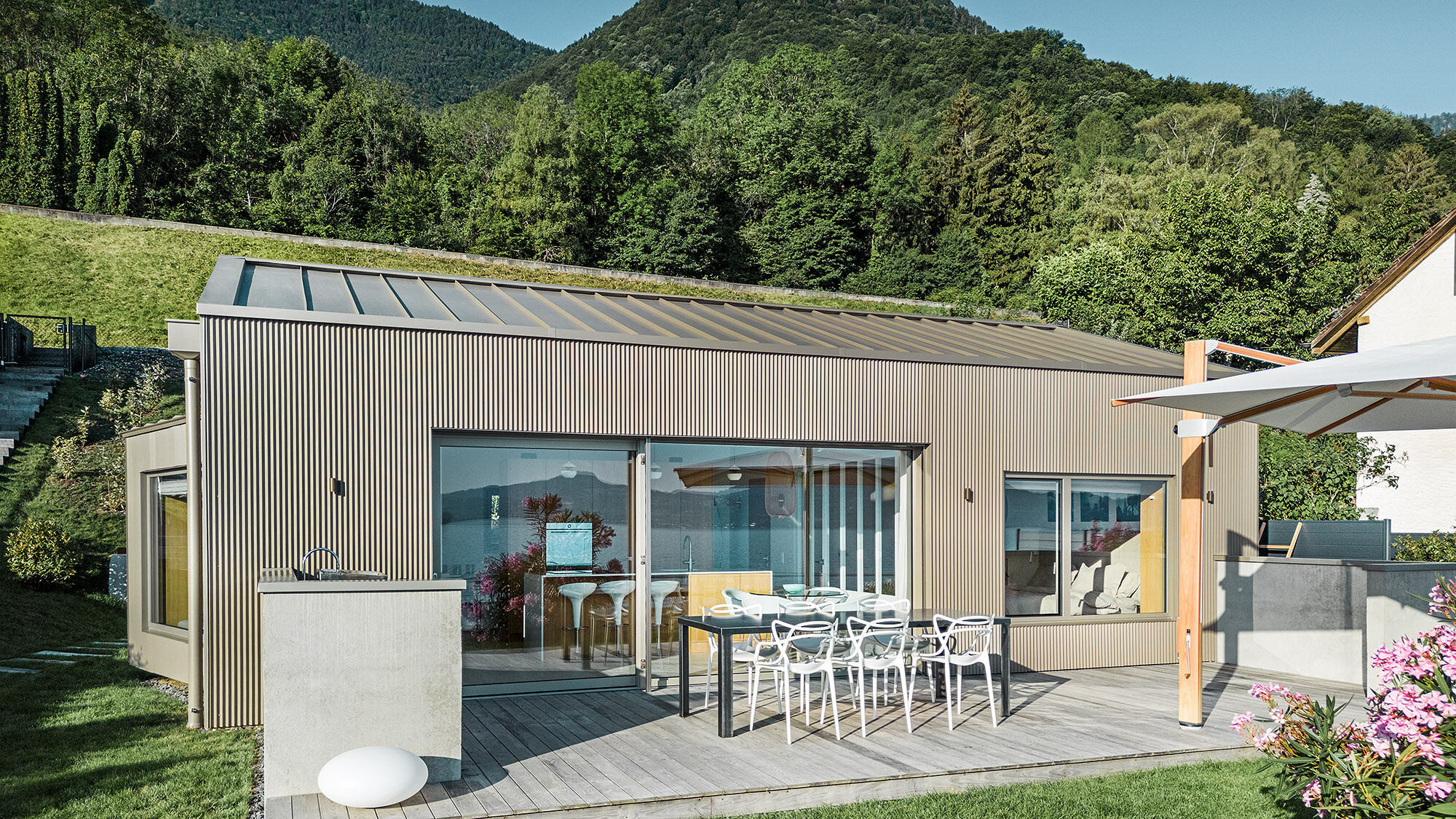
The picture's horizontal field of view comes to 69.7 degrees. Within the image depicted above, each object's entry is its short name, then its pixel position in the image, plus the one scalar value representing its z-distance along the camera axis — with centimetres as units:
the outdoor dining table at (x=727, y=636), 679
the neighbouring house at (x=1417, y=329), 2034
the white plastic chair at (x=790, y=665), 681
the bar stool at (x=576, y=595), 855
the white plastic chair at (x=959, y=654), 730
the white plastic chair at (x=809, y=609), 848
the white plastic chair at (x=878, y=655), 711
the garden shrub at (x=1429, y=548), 1238
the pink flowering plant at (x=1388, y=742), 424
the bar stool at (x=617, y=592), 866
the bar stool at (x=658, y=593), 878
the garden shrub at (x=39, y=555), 1306
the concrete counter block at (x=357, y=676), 545
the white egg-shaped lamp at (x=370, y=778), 515
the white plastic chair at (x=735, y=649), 773
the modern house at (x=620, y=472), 740
